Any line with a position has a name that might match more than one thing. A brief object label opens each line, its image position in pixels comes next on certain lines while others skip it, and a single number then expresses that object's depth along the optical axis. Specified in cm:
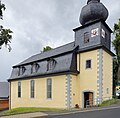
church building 1380
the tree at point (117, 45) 1902
